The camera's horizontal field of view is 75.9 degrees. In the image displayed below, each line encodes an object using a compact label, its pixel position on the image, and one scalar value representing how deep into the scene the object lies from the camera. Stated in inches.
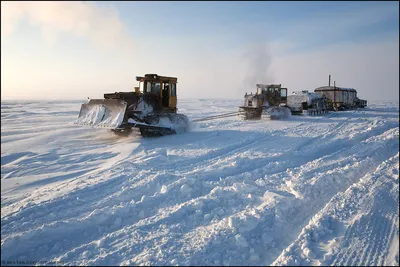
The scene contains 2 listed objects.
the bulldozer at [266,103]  698.2
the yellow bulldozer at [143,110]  399.2
